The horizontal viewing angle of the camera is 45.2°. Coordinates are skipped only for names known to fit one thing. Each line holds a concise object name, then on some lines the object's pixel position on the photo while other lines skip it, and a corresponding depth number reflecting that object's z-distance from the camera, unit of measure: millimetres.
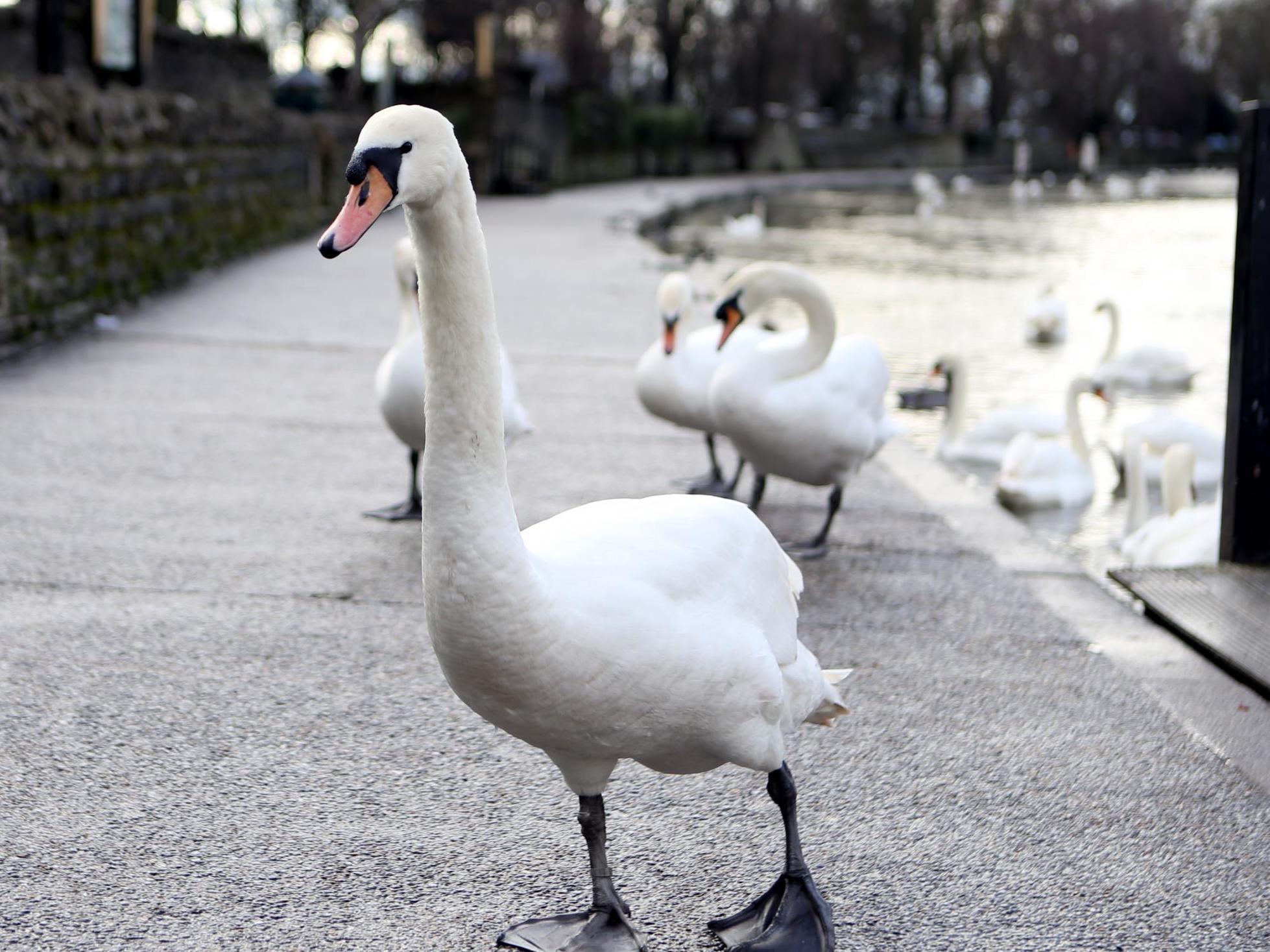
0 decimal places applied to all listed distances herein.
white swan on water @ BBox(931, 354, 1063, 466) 9039
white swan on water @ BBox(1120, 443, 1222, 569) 5828
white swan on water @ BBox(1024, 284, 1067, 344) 13836
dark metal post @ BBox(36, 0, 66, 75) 11812
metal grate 4406
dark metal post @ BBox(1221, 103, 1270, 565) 4977
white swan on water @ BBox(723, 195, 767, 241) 25797
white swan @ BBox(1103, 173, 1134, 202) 44125
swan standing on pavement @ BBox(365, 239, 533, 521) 5633
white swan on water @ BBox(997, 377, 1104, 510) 7941
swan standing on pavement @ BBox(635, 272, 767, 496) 6285
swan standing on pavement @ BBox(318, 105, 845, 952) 2396
